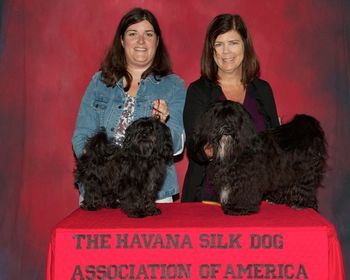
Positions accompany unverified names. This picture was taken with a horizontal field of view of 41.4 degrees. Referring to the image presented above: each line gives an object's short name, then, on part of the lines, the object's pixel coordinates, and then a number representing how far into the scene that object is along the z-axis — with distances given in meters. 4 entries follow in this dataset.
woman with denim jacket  2.96
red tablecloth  2.12
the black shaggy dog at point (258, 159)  2.35
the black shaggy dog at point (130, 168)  2.36
